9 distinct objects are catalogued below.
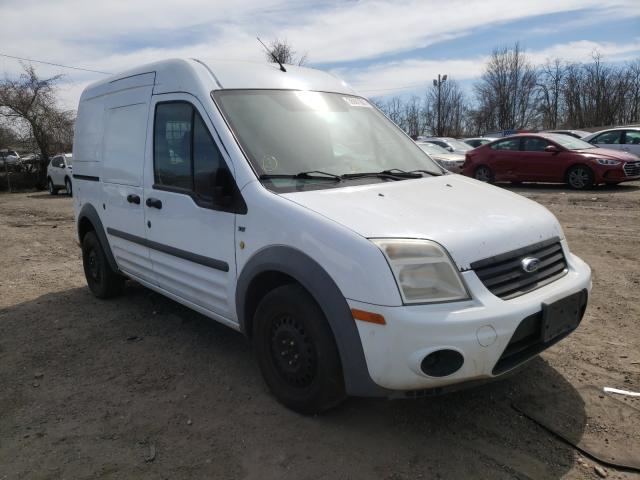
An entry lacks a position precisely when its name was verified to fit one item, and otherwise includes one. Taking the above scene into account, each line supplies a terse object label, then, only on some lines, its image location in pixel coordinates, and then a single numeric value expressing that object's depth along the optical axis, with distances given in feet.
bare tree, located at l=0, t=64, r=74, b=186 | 77.82
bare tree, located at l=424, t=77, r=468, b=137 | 211.41
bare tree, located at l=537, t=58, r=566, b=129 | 201.26
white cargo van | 7.97
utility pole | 174.27
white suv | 60.65
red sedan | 39.14
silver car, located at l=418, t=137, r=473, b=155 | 61.92
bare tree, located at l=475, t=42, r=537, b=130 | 199.00
